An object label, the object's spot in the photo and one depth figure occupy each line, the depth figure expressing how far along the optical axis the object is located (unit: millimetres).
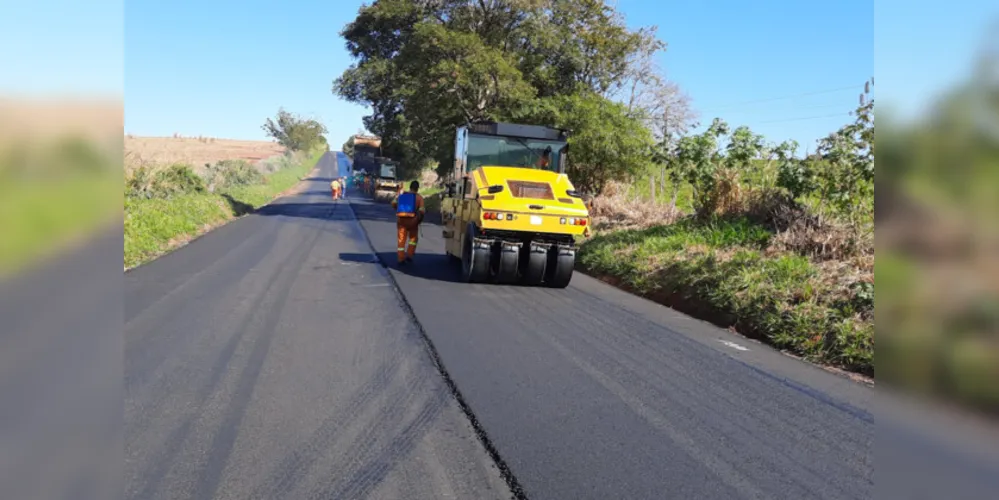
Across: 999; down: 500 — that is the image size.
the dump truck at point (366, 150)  52125
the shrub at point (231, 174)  37738
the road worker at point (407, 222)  14508
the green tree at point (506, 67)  24406
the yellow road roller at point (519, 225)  12156
